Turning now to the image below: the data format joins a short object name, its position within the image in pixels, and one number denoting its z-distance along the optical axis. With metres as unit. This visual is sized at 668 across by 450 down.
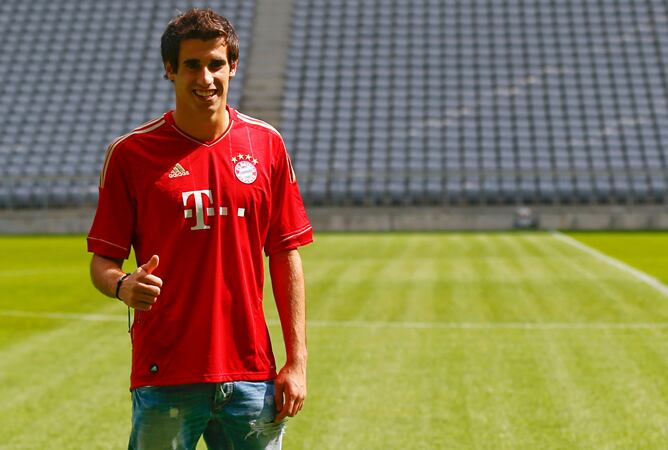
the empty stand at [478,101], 33.47
